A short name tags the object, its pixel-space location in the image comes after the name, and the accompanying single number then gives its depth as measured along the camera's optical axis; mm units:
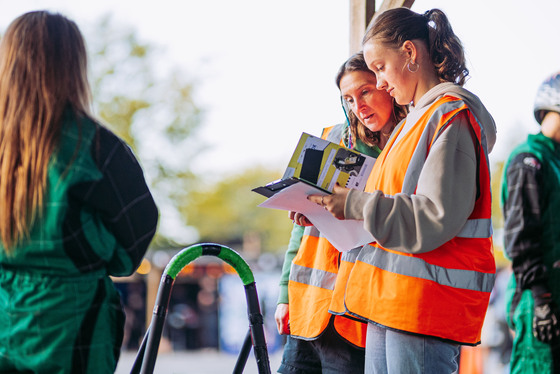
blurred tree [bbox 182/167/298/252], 39312
